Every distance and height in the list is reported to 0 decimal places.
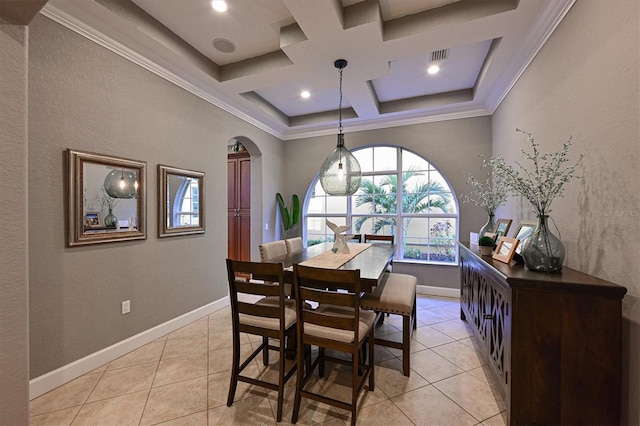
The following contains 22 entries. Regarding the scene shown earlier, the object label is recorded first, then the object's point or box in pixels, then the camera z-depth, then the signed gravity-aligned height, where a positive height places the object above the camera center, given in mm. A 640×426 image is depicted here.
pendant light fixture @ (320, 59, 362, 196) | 2811 +426
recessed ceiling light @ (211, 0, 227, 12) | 2195 +1740
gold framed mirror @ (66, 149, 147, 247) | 2125 +115
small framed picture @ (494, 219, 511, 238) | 2449 -165
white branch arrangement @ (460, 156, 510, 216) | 2803 +192
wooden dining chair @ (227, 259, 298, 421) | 1730 -732
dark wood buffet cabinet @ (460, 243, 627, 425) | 1346 -744
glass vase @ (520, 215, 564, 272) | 1616 -252
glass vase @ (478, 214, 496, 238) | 2820 -168
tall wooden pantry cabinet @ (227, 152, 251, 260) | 4879 +111
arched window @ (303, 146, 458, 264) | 4383 +92
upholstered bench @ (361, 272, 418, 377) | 2139 -769
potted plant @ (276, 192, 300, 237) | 4980 -40
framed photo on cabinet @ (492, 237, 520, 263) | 1877 -294
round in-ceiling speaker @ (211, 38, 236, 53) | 2725 +1761
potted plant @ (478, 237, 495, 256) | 2312 -309
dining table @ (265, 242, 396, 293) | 1907 -473
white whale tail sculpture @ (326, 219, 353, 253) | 2865 -321
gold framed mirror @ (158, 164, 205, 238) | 2848 +113
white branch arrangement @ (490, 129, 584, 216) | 1710 +248
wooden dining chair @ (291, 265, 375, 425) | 1607 -711
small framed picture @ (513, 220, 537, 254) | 2129 -164
